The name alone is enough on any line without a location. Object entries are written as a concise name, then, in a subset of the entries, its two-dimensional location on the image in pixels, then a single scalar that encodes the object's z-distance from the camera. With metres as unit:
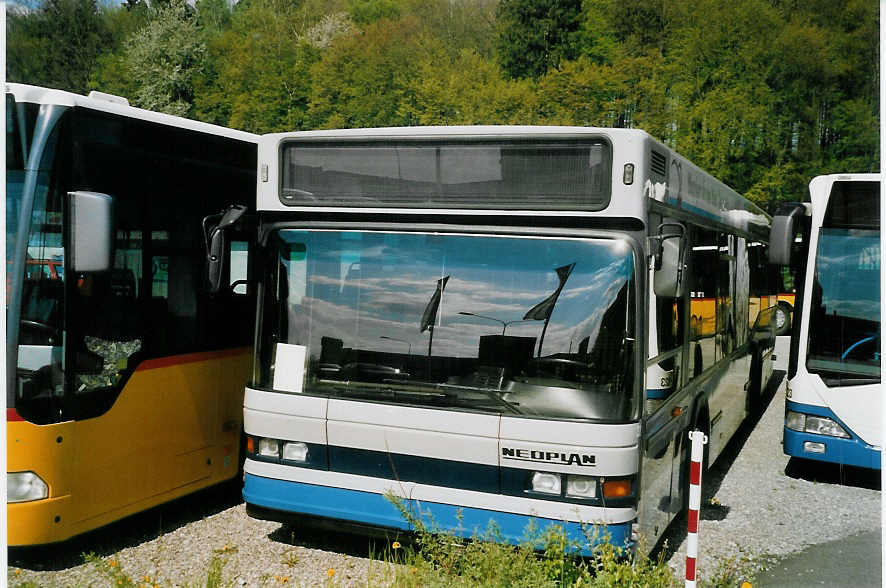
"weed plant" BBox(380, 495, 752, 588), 3.93
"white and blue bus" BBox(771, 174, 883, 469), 7.42
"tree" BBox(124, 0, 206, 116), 43.56
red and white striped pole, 4.09
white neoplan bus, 4.61
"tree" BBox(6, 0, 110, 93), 42.09
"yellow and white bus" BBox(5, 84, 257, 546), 4.86
